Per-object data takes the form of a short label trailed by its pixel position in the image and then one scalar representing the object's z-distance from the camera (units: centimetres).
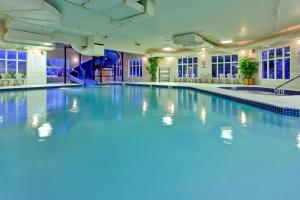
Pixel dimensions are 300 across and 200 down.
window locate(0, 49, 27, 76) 1289
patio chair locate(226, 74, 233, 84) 1398
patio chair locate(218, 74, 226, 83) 1441
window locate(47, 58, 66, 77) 1839
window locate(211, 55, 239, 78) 1448
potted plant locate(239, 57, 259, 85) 1234
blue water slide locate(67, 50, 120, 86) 1661
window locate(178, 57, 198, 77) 1641
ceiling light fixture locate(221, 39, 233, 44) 1166
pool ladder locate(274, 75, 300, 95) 877
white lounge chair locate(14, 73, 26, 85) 1272
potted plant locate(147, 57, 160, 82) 1739
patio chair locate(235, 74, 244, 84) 1345
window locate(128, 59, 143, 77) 1975
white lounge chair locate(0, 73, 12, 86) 1213
